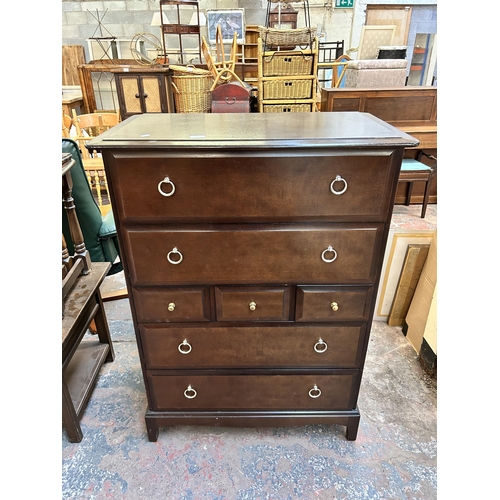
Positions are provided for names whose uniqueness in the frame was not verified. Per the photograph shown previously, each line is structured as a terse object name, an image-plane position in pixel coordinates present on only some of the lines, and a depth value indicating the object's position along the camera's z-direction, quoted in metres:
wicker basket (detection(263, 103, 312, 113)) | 3.49
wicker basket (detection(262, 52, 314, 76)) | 3.36
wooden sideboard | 3.13
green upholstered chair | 1.70
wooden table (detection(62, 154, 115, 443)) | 1.46
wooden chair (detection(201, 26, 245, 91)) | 3.86
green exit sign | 5.98
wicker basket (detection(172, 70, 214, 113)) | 3.95
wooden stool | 3.07
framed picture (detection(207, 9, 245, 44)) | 5.81
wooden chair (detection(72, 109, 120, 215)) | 3.26
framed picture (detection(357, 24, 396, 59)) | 6.10
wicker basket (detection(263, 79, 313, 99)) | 3.43
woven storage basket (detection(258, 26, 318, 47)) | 3.52
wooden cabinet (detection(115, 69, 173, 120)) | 4.55
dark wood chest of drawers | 1.00
